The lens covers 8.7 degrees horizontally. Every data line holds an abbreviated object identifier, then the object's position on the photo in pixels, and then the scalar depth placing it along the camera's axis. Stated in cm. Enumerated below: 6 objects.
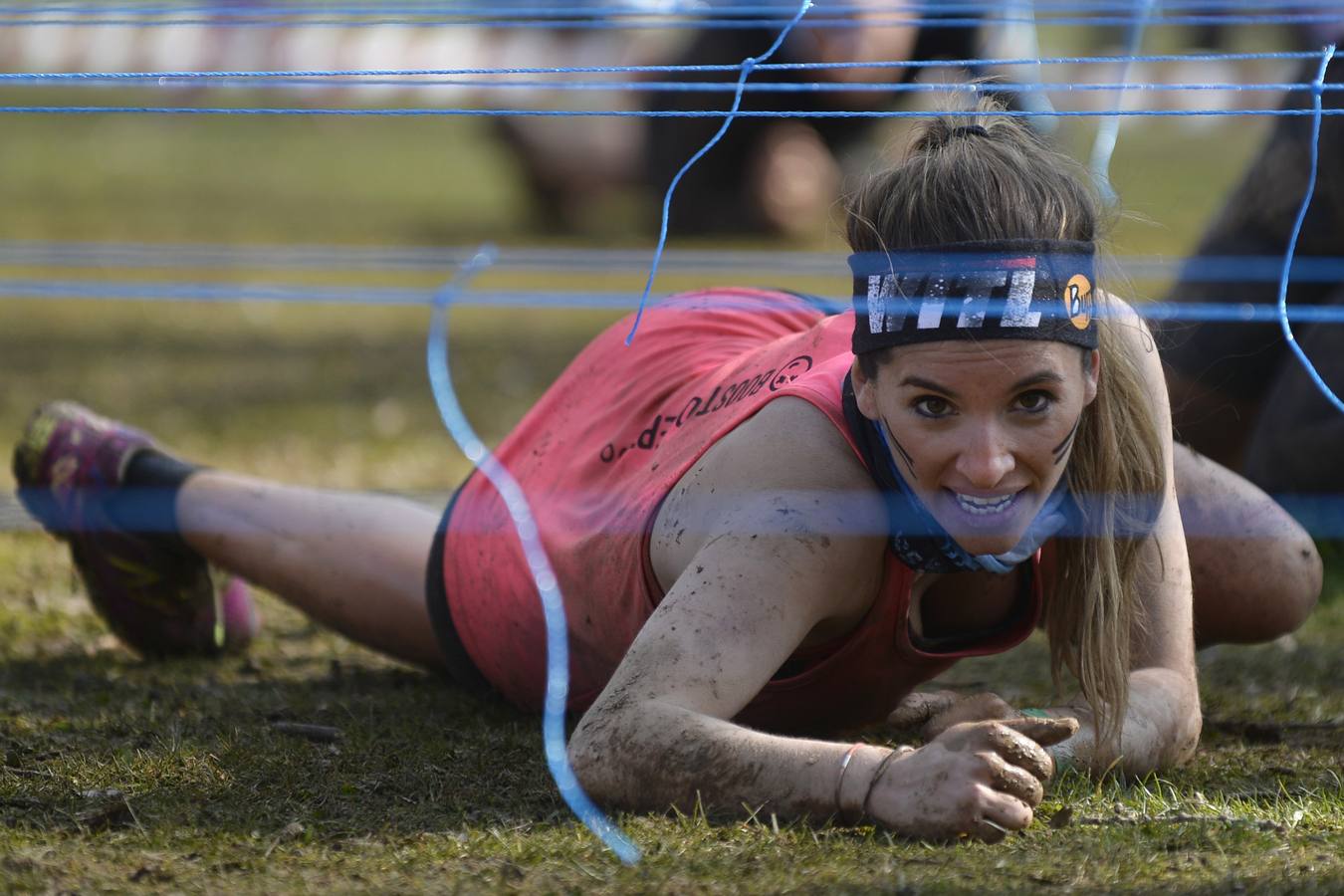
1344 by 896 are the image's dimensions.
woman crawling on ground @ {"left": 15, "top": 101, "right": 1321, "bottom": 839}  546
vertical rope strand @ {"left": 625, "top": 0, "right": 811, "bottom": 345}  552
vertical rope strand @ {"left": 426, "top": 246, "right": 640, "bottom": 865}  550
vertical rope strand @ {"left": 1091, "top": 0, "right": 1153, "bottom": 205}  558
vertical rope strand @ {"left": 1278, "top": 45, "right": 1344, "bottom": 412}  554
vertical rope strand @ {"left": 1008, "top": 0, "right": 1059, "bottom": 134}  596
